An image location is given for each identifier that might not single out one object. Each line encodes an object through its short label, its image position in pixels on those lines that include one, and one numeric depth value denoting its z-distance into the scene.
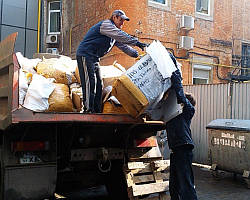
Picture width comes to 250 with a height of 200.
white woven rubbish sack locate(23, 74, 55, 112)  3.68
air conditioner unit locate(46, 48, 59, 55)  13.31
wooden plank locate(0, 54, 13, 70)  3.26
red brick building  10.70
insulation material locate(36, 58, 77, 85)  4.56
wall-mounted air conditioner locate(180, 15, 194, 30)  11.38
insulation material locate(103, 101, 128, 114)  3.89
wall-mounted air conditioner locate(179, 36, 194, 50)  11.38
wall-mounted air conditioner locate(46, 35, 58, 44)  14.63
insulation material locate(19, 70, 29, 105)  3.70
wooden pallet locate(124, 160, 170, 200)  4.03
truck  3.26
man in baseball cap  4.14
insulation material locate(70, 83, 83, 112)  4.29
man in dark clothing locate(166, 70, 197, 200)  3.70
